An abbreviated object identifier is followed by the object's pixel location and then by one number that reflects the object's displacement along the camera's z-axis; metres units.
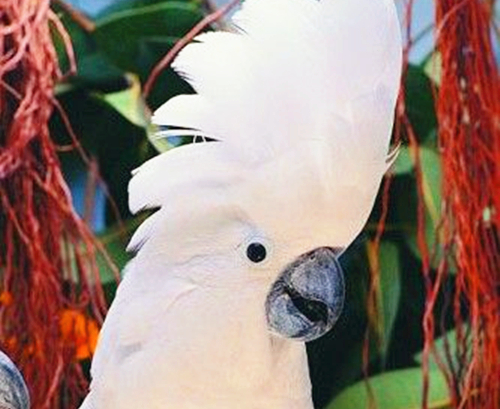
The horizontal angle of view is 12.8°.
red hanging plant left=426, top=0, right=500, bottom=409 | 1.20
